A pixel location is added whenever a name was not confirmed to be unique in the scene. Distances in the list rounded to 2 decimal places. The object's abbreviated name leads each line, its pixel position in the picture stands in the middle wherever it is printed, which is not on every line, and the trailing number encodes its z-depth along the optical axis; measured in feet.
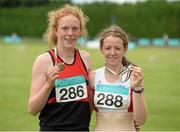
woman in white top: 13.35
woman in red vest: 13.30
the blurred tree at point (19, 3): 236.63
